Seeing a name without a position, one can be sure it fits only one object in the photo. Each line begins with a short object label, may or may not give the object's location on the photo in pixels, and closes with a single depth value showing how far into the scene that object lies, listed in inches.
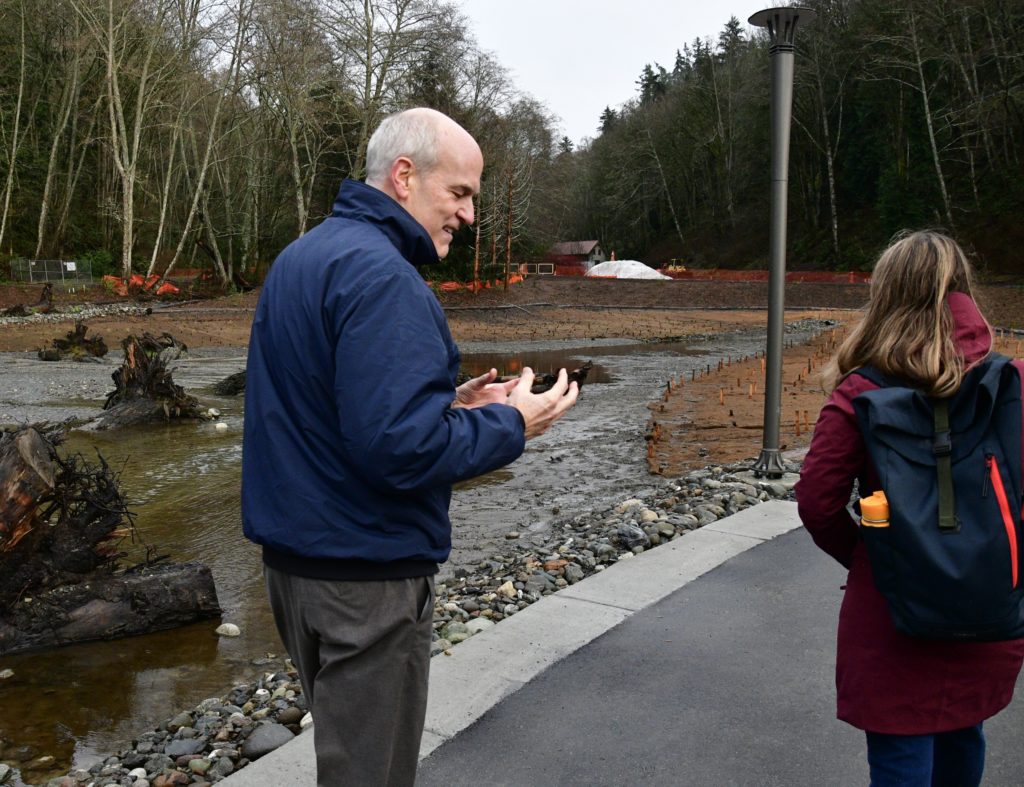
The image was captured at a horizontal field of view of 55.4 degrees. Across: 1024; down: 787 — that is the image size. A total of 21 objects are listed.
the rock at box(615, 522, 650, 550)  269.3
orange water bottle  88.7
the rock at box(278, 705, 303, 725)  166.4
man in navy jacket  77.5
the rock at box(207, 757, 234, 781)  147.4
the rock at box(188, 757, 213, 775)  150.7
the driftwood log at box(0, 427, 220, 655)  219.6
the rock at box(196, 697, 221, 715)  180.7
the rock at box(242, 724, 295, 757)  153.4
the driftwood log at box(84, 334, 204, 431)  570.1
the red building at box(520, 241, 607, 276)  2807.6
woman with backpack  94.4
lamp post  314.0
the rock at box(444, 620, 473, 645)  195.9
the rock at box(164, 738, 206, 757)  158.4
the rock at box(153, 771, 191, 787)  145.5
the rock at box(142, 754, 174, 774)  152.9
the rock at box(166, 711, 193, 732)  174.1
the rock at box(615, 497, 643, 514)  330.0
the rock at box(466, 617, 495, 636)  200.1
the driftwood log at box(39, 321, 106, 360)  896.3
